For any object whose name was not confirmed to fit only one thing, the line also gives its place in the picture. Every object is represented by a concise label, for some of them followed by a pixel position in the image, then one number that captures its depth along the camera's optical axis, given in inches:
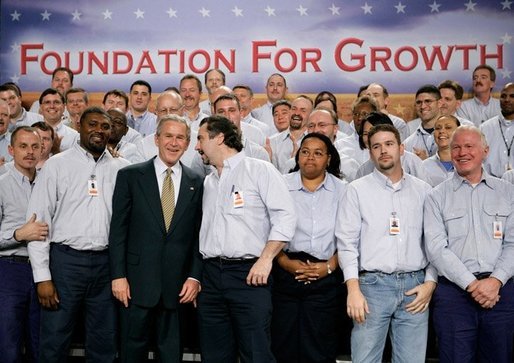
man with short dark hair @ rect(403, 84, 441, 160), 235.0
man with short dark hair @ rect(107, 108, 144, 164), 217.4
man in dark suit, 168.6
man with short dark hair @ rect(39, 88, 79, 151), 249.1
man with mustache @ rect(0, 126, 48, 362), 183.5
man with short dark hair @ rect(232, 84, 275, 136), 275.1
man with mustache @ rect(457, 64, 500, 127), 293.3
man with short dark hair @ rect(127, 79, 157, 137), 276.8
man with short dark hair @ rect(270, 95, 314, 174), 241.4
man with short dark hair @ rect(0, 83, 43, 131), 266.8
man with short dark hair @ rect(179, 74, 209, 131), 267.4
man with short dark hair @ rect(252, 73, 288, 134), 298.7
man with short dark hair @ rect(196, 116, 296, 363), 163.3
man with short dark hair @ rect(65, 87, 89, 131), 274.1
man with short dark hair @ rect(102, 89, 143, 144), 269.0
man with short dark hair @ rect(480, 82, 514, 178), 233.9
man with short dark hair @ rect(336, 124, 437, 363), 159.6
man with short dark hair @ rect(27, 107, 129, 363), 172.6
